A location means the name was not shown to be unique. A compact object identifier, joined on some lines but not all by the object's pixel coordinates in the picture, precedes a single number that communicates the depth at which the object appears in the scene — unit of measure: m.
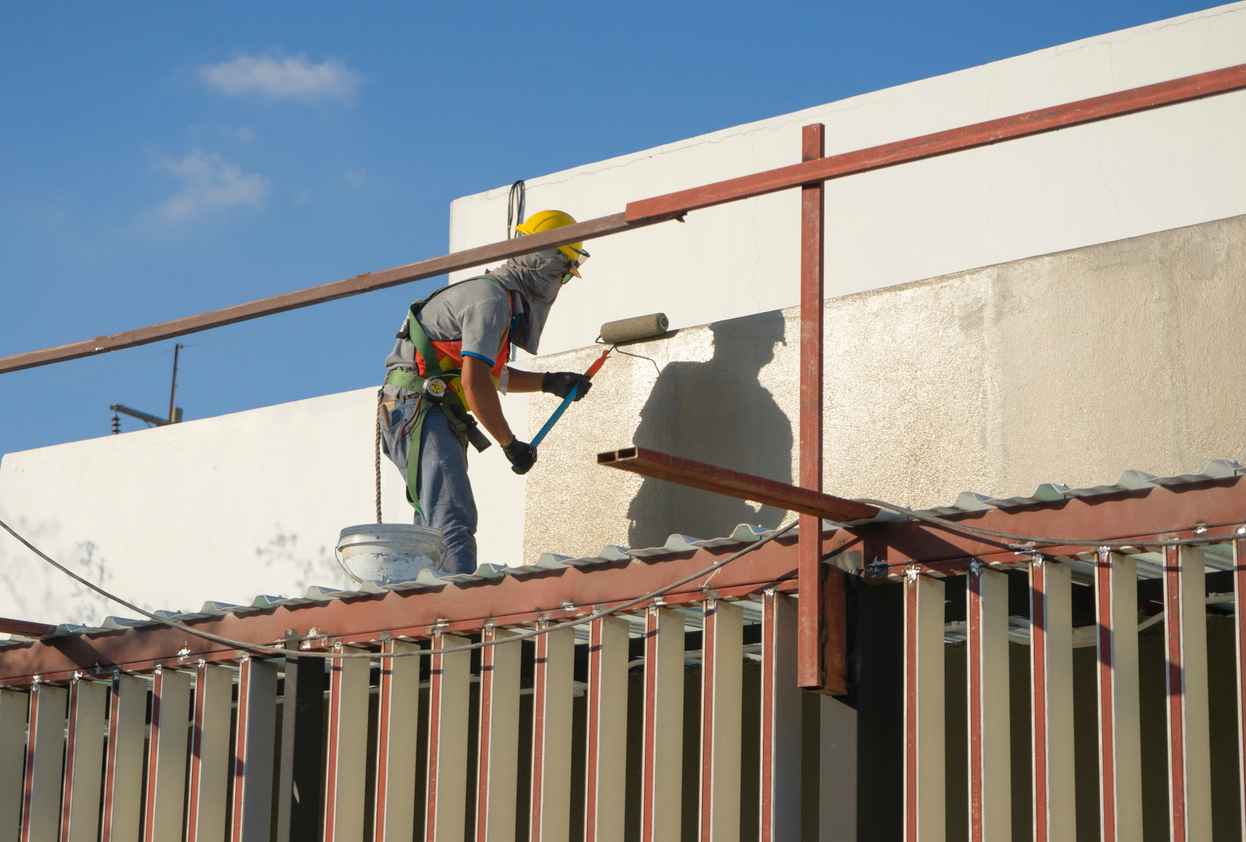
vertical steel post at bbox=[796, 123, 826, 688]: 11.47
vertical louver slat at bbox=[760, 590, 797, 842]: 11.66
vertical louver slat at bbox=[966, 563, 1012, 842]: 11.00
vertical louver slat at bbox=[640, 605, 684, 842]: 12.10
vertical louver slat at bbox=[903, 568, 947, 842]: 11.16
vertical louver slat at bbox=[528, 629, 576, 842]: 12.57
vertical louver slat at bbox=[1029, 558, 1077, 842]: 10.77
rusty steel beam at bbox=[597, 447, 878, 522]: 9.85
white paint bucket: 14.88
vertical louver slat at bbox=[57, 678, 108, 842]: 14.71
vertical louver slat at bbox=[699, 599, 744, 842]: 11.93
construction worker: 16.20
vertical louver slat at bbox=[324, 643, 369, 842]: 13.47
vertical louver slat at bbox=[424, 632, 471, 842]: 13.11
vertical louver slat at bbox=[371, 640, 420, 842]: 13.23
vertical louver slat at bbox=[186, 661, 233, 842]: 14.15
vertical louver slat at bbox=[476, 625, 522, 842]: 12.86
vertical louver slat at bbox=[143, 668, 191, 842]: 14.27
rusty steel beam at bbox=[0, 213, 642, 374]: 12.82
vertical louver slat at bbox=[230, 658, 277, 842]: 14.02
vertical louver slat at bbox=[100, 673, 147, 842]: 14.63
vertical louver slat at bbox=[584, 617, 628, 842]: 12.29
